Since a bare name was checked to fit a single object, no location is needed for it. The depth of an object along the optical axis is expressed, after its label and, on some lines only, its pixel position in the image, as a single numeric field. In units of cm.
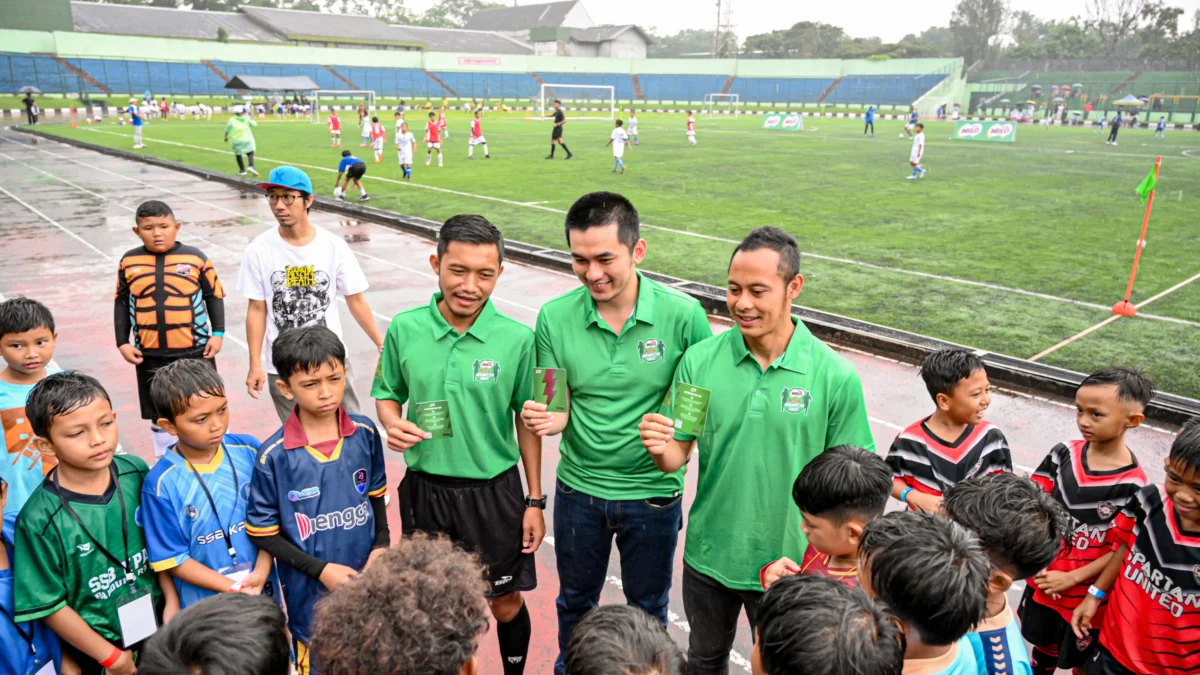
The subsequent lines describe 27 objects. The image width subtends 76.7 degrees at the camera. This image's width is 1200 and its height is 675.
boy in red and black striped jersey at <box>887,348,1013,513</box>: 352
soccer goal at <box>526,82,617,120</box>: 6369
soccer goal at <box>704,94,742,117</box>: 6957
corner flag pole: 1001
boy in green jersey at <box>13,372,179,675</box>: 277
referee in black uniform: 2647
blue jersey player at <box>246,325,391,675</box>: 312
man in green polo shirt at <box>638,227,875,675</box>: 303
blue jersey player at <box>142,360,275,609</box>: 303
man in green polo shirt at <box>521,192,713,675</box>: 341
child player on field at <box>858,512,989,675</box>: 203
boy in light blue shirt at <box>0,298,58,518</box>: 383
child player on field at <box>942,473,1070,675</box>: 243
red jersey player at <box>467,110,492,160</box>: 2754
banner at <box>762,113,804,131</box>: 4809
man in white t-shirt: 517
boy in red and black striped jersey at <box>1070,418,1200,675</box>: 280
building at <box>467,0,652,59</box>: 9019
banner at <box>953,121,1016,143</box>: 3884
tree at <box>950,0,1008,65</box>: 9831
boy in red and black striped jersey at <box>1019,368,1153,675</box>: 336
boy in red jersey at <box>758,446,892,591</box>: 259
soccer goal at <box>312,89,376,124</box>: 6116
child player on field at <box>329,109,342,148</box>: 3022
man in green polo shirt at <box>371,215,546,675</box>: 338
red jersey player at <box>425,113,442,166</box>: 2538
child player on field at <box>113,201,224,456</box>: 526
